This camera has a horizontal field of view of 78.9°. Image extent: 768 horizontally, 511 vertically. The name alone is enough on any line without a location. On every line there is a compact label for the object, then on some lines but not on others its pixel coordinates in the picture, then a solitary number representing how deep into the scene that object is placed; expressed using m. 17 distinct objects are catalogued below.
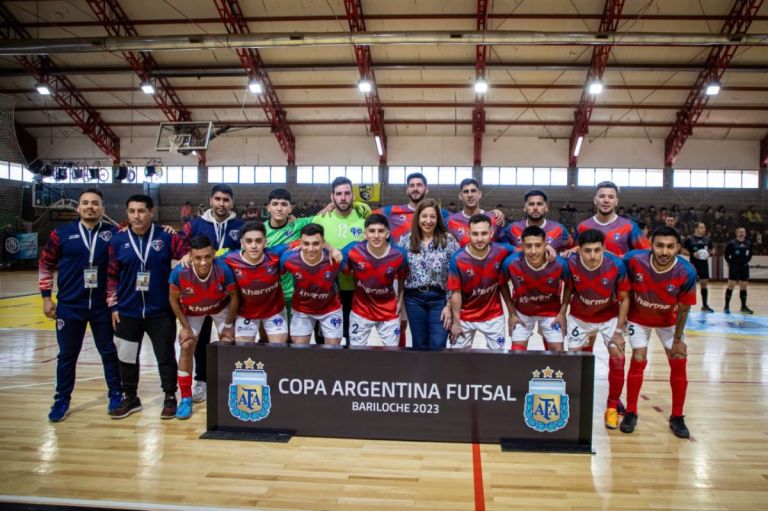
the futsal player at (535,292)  3.98
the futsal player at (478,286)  4.10
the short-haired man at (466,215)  4.70
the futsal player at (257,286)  4.11
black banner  3.60
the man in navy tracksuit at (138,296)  4.26
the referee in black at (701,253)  11.09
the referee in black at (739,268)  10.88
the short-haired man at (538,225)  4.50
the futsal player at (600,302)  4.01
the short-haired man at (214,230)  4.68
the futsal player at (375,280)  4.18
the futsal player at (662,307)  3.92
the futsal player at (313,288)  4.09
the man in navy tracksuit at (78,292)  4.25
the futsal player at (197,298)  4.07
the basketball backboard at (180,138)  16.92
